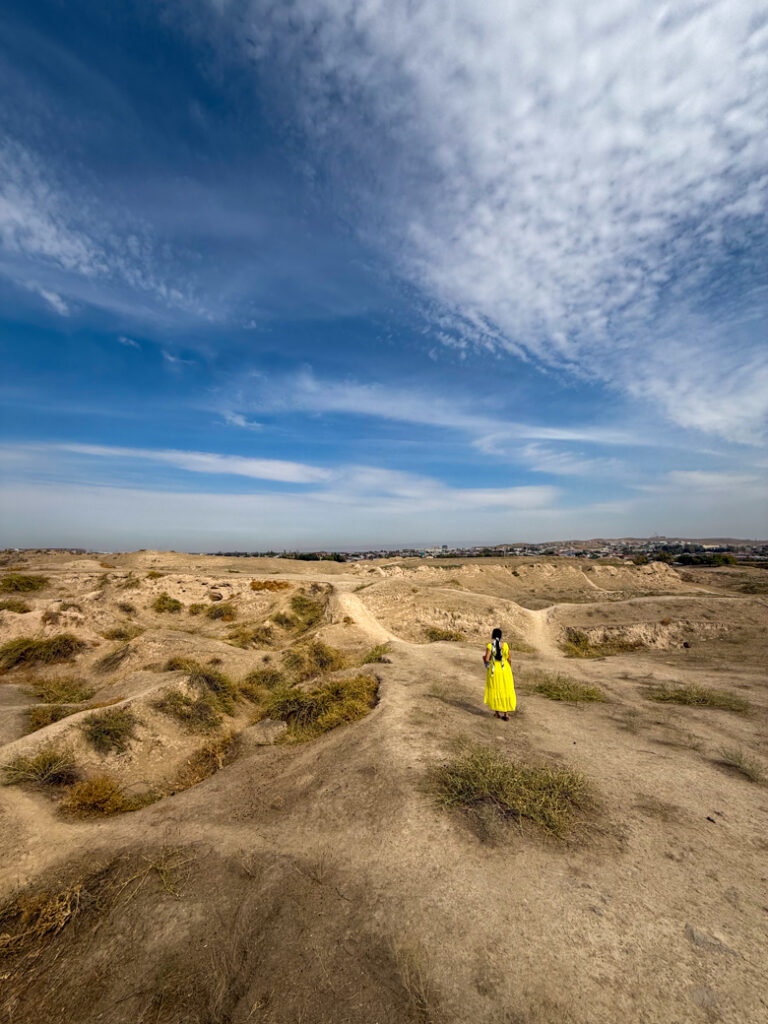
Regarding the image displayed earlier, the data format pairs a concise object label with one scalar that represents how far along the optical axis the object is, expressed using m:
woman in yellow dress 10.33
